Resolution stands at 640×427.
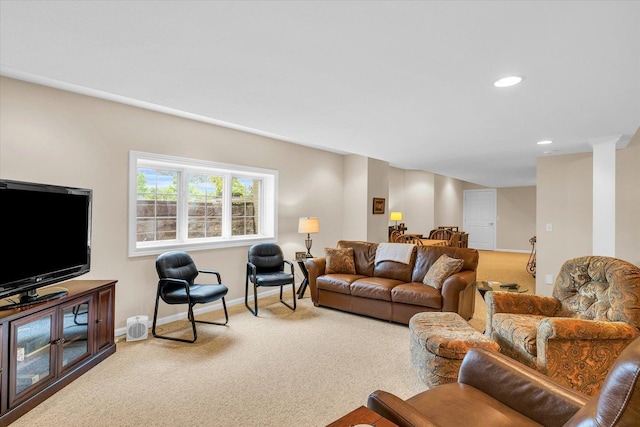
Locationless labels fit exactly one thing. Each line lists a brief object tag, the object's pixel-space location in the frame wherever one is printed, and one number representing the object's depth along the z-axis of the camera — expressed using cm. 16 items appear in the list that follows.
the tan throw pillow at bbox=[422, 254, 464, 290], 373
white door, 1087
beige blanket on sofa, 435
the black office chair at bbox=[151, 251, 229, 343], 332
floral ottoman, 227
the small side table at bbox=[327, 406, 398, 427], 116
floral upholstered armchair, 211
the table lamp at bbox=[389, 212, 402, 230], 802
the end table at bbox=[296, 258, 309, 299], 495
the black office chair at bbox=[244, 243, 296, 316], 413
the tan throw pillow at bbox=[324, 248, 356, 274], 463
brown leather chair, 116
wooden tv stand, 207
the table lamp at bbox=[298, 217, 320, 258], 512
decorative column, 389
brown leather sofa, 362
